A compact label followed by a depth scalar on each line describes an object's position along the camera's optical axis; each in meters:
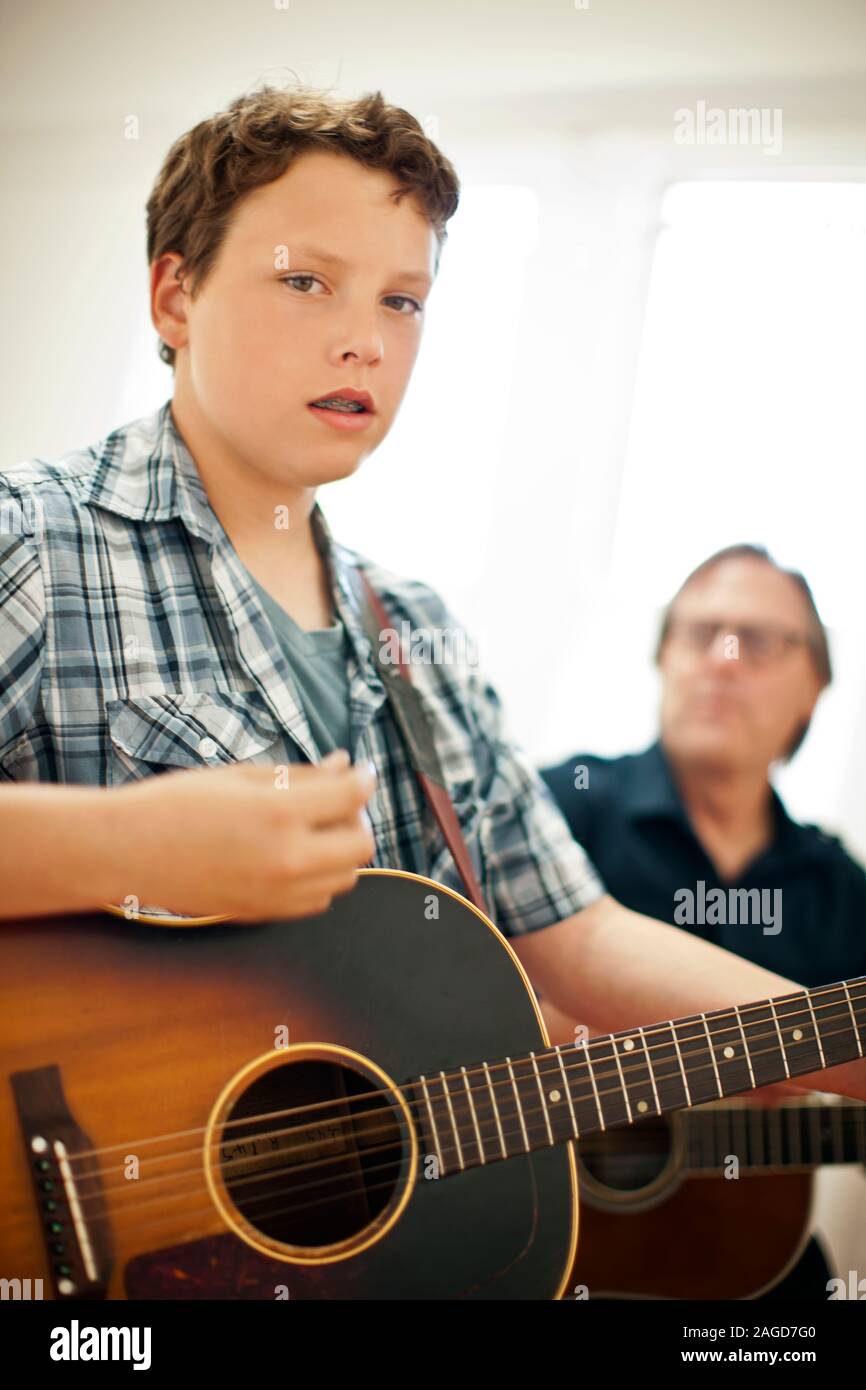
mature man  1.65
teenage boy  0.74
